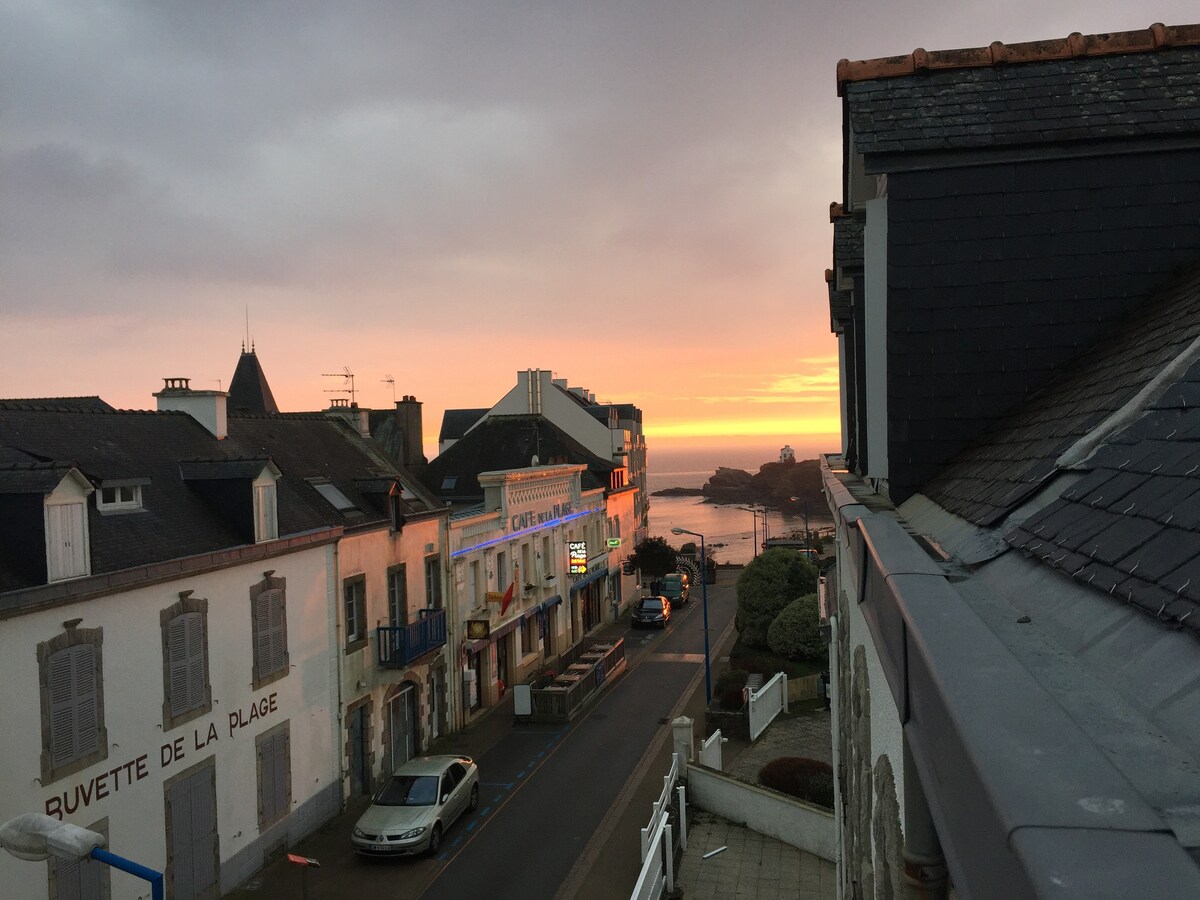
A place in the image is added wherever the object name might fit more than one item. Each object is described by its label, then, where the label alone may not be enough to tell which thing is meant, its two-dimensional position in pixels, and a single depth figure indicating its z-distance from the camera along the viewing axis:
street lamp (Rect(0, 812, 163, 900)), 7.86
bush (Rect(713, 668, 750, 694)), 30.06
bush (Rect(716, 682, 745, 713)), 28.58
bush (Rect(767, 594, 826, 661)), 33.00
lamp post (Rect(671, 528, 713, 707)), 31.00
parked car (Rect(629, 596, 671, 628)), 47.00
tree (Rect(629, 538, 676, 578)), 58.50
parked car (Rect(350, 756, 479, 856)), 19.11
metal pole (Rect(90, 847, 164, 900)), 8.21
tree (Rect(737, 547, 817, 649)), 36.62
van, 53.28
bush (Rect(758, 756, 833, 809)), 19.91
